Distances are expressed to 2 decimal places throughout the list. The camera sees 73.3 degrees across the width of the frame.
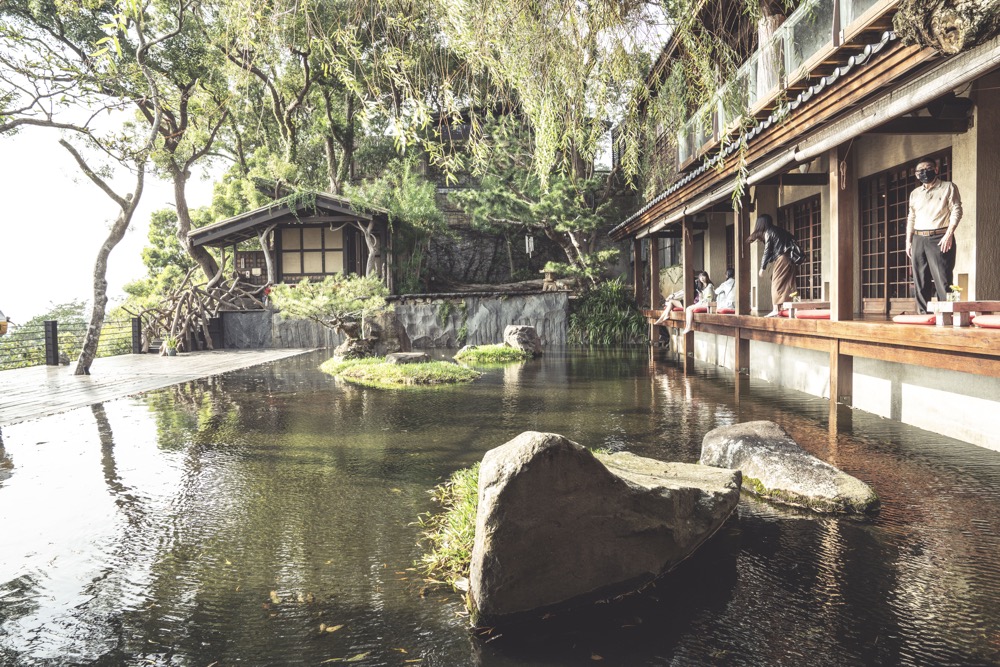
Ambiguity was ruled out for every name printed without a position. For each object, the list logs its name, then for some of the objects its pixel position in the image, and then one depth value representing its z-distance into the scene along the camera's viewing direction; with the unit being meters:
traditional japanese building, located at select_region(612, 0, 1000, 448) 5.44
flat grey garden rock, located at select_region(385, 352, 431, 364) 13.59
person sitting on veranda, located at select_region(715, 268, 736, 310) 12.63
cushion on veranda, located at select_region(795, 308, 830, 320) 8.20
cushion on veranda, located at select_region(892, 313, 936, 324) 5.85
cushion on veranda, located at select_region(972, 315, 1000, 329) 5.09
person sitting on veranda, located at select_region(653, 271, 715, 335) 12.73
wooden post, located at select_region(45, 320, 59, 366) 15.78
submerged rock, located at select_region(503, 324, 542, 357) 17.01
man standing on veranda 6.33
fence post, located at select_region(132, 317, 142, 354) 19.55
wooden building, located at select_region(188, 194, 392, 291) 22.17
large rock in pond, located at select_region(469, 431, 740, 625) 3.19
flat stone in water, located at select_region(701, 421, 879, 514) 4.56
